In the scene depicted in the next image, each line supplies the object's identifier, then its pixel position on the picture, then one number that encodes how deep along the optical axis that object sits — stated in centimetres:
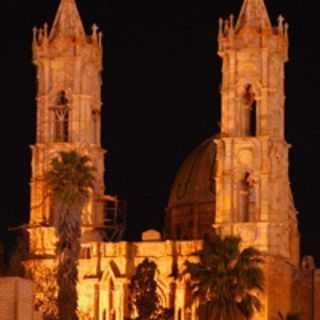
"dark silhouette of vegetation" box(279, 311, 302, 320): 12369
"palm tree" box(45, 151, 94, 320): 12044
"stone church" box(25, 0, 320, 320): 12862
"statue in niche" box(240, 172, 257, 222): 12873
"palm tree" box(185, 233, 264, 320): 11606
